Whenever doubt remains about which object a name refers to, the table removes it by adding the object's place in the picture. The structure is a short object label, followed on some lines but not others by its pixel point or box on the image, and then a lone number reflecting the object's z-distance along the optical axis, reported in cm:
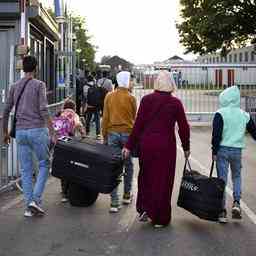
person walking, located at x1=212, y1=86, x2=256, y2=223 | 741
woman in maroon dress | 704
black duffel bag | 710
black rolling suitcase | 734
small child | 859
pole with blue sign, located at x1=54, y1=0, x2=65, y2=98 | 2041
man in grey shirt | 732
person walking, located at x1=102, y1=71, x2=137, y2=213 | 802
